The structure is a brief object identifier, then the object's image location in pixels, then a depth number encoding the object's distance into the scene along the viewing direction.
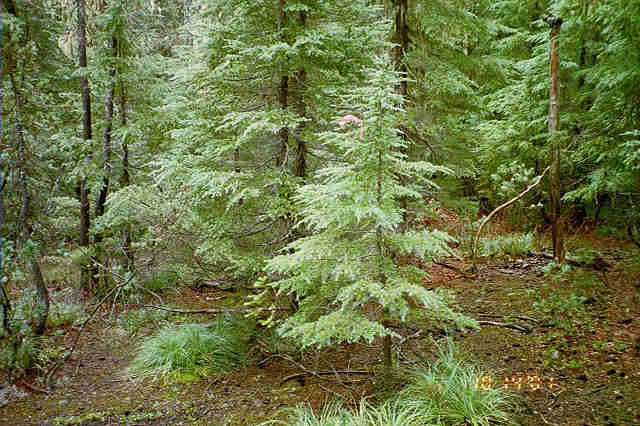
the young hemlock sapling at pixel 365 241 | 3.53
